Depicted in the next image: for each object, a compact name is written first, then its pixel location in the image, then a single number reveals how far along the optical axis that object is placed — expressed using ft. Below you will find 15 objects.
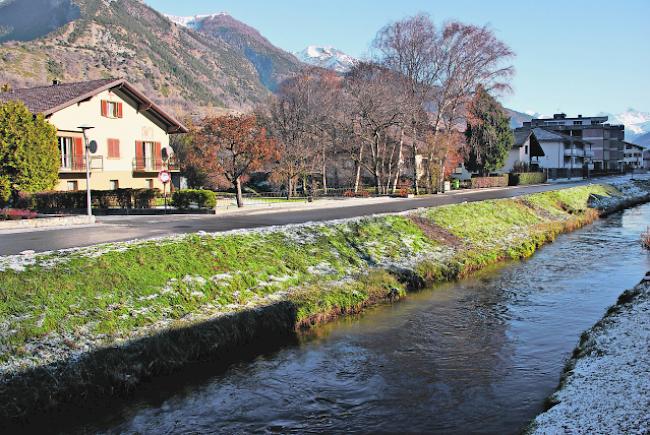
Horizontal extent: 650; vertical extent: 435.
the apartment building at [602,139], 475.31
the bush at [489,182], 230.48
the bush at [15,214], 88.95
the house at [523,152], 298.15
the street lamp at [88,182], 94.46
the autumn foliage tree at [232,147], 123.03
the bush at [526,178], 263.08
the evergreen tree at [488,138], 246.47
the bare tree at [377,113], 176.96
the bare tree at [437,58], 180.04
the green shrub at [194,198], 114.32
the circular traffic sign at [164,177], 117.50
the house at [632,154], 587.27
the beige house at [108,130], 136.15
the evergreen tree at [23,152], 101.91
